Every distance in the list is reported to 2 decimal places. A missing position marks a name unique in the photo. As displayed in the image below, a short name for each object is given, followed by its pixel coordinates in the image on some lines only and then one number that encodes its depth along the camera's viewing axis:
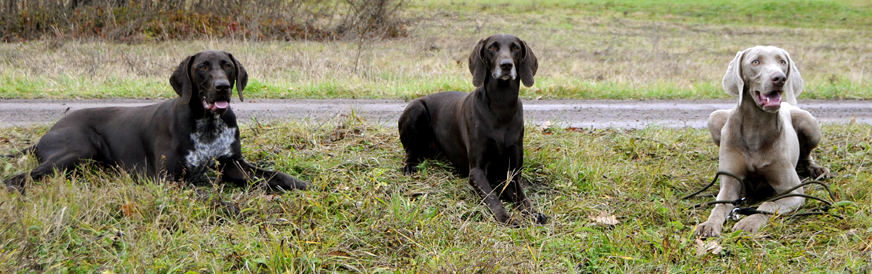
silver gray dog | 4.07
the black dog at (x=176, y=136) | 4.48
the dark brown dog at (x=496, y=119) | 4.53
